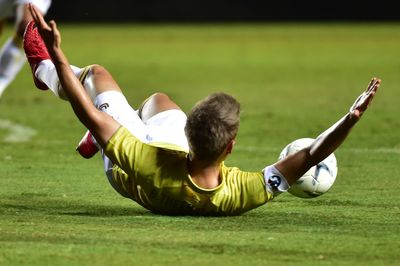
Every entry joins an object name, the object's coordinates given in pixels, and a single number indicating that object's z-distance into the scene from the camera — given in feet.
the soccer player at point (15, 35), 46.34
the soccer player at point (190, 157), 36.32
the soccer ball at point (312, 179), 41.57
